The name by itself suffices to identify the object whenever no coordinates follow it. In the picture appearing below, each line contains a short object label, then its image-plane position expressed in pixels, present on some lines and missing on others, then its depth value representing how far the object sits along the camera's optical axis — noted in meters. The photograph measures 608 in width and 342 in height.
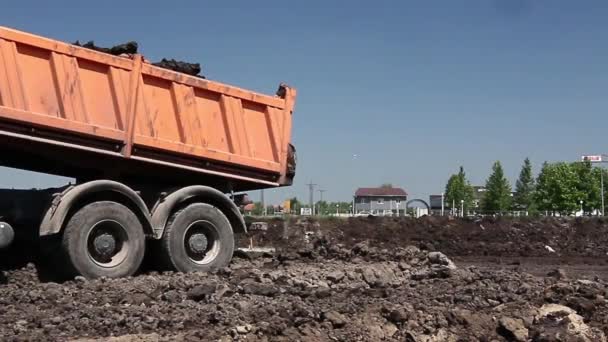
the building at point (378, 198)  89.25
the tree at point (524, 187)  72.94
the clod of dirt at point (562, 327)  7.66
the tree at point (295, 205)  68.15
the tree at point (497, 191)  70.25
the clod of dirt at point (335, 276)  10.64
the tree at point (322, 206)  71.64
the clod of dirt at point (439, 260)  12.18
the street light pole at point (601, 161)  62.42
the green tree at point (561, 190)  66.31
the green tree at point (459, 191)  76.88
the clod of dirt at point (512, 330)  7.73
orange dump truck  9.51
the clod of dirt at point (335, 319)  7.25
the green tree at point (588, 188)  66.25
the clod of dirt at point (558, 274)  11.39
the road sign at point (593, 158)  68.68
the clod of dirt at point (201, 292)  8.22
